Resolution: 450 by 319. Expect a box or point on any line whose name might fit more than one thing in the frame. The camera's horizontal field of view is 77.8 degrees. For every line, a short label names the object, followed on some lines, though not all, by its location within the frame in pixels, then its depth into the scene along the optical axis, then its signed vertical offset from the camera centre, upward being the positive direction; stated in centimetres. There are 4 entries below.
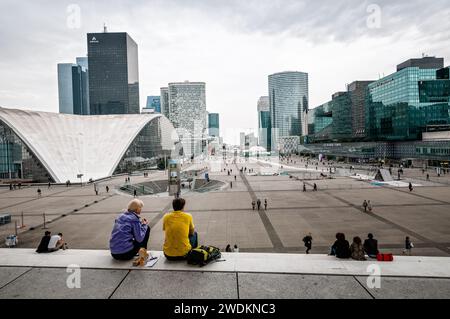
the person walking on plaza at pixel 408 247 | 1328 -479
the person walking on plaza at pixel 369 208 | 2228 -479
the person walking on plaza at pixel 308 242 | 1348 -446
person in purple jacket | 536 -158
